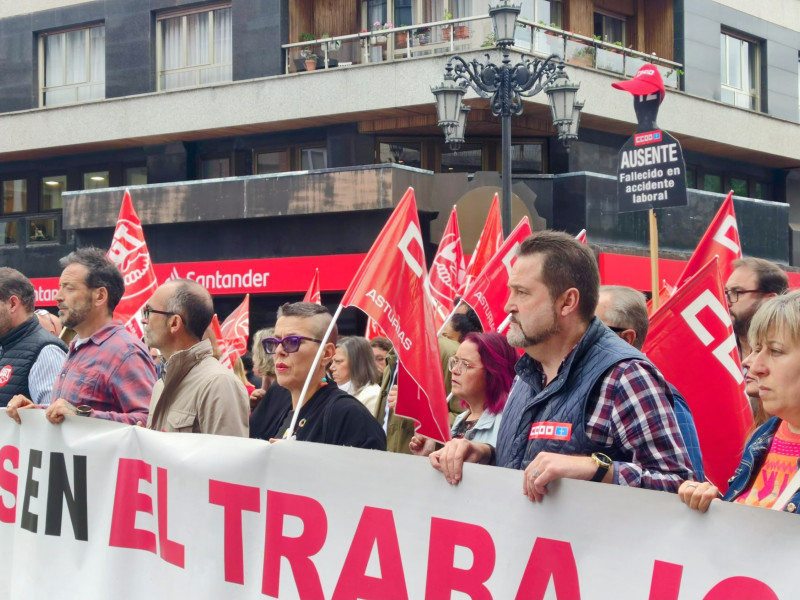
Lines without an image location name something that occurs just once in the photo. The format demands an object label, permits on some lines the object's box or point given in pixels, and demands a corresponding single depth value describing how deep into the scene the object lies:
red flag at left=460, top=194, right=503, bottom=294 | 10.15
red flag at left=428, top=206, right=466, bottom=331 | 10.41
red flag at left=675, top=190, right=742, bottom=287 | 6.50
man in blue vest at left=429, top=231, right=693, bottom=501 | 3.27
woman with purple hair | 5.21
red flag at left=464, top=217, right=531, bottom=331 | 7.59
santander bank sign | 21.03
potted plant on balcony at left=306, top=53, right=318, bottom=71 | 22.33
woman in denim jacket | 3.17
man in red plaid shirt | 5.48
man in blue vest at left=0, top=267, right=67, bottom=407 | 6.00
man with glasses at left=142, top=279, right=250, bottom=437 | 5.14
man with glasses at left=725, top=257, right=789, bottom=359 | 5.64
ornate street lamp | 13.75
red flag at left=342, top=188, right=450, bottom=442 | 5.32
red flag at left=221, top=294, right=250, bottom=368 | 13.33
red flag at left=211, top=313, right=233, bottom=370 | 11.22
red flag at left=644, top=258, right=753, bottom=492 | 5.04
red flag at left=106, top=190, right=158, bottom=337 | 10.32
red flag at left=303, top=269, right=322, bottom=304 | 11.41
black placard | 10.91
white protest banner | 3.12
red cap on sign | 13.76
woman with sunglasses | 4.74
